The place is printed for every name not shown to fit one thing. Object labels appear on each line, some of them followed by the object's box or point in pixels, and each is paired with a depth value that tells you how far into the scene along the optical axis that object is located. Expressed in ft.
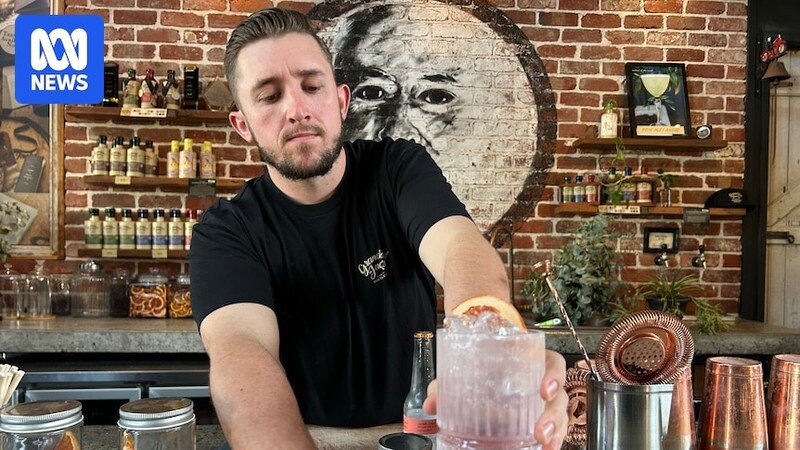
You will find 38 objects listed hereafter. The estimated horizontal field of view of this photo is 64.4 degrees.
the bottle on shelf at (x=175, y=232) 10.32
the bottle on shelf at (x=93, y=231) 10.21
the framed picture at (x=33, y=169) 10.66
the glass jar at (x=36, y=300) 9.92
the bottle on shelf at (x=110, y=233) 10.28
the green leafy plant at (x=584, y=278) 9.40
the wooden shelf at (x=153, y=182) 10.18
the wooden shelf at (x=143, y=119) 10.23
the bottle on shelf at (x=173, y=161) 10.41
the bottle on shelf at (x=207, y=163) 10.52
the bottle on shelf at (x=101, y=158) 10.23
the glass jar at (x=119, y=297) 10.23
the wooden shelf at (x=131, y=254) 10.28
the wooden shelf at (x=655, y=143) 10.81
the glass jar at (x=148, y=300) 9.96
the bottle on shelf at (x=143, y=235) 10.29
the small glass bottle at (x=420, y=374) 3.84
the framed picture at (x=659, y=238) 11.28
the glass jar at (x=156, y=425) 2.88
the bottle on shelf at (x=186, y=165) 10.37
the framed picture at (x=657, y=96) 11.05
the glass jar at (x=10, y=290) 10.00
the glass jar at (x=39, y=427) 2.80
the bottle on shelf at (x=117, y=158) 10.18
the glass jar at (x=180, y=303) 9.99
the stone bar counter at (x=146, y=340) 8.57
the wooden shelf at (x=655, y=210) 10.80
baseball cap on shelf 11.04
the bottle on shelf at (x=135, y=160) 10.18
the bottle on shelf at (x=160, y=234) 10.36
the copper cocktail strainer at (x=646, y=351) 3.25
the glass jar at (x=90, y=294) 10.05
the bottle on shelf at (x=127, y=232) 10.29
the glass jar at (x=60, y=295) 10.23
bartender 4.42
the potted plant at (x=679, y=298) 9.35
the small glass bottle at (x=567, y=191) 11.02
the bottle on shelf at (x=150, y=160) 10.48
